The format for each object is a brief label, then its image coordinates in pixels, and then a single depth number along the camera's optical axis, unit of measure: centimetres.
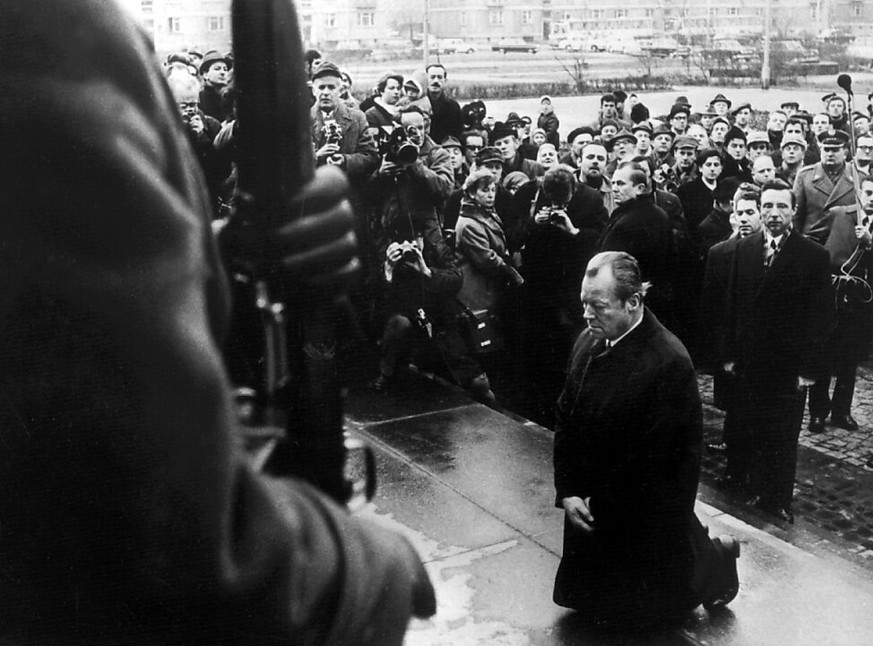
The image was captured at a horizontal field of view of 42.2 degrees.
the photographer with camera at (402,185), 620
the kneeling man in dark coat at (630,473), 377
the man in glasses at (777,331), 572
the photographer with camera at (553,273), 673
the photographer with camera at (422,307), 632
